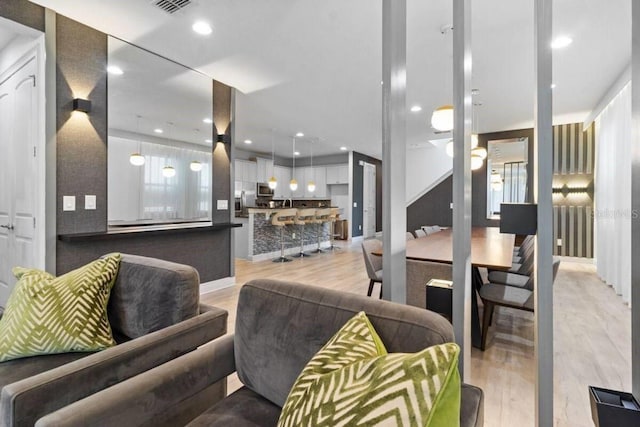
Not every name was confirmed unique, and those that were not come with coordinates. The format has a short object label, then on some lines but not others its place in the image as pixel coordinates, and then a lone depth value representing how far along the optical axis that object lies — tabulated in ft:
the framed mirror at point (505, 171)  22.66
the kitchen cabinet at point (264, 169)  31.40
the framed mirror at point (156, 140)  10.51
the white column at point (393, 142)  3.91
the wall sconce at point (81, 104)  9.05
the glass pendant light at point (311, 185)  31.91
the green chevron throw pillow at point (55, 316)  4.31
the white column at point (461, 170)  3.98
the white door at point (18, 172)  8.83
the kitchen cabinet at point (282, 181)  33.71
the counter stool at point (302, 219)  21.95
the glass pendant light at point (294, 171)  28.78
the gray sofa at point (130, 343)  3.10
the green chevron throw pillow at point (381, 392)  2.01
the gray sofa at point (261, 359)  2.89
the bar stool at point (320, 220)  23.95
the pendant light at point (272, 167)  28.43
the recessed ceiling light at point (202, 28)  9.28
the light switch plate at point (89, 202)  9.45
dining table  7.89
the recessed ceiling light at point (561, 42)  10.10
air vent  8.23
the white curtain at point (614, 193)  12.70
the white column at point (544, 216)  3.51
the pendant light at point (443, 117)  9.76
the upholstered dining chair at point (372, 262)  10.37
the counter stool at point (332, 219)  25.70
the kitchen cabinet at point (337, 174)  32.42
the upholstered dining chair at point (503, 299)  7.72
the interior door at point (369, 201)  32.78
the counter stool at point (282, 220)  20.36
